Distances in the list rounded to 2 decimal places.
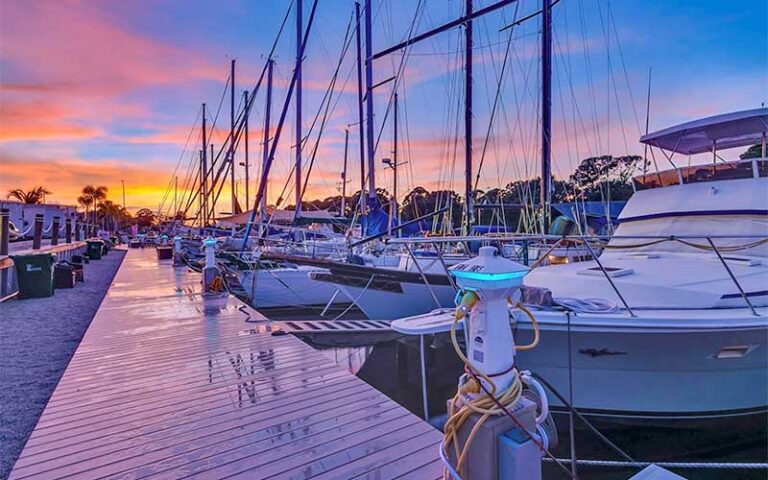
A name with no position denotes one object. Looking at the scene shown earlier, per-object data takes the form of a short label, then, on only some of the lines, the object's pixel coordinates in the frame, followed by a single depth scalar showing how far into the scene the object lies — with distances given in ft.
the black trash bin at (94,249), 71.92
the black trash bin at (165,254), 57.71
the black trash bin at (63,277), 38.37
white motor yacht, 12.08
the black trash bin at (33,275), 32.96
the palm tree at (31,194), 172.24
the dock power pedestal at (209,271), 28.63
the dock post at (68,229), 56.85
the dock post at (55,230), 47.24
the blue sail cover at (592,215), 32.00
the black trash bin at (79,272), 42.50
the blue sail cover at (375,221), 38.39
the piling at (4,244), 30.81
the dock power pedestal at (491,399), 5.02
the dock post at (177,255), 47.78
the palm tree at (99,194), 219.61
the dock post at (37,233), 38.50
